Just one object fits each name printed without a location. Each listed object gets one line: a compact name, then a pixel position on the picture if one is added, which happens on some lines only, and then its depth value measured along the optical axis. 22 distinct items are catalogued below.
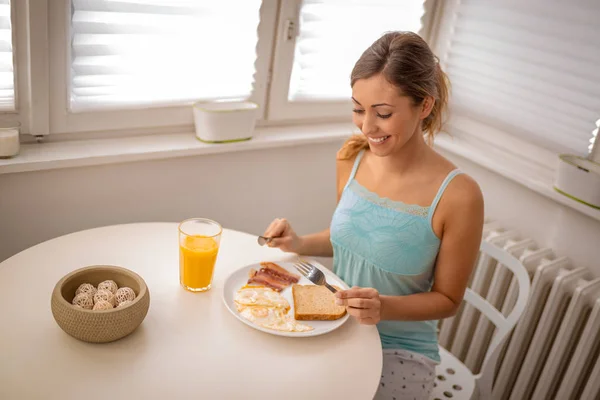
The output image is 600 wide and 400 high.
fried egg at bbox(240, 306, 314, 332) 1.14
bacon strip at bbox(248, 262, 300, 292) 1.28
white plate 1.13
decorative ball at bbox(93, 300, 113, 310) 1.03
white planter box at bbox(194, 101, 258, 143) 1.76
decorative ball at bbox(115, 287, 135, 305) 1.06
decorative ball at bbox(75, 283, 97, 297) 1.06
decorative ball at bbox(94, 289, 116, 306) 1.04
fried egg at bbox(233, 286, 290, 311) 1.20
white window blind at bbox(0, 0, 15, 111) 1.42
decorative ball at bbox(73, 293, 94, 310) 1.04
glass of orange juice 1.20
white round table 0.96
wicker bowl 0.99
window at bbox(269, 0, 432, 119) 1.93
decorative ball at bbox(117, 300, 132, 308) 1.02
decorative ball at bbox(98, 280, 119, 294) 1.07
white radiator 1.71
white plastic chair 1.49
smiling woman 1.25
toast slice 1.18
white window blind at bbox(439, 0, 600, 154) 1.80
